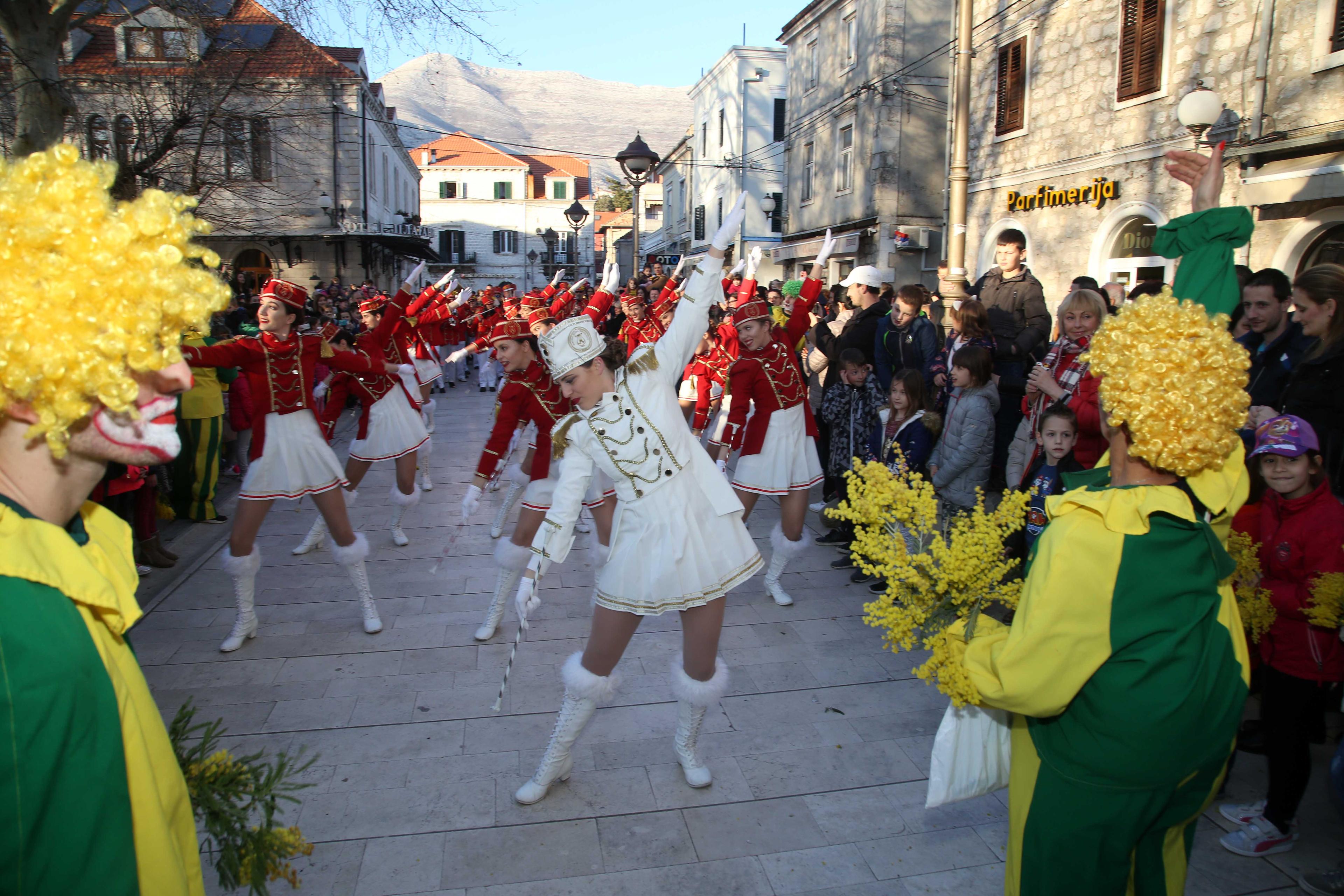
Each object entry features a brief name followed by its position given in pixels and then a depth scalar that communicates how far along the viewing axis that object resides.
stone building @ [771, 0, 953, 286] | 21.48
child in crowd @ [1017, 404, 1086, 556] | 4.66
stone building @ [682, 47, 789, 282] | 34.25
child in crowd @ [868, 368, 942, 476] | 6.19
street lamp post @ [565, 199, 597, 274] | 21.53
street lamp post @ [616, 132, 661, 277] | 13.56
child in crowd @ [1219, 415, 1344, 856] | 3.24
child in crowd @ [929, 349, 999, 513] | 5.70
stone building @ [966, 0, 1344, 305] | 9.70
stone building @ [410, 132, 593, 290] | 60.88
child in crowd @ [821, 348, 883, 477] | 7.21
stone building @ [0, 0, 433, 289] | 10.65
